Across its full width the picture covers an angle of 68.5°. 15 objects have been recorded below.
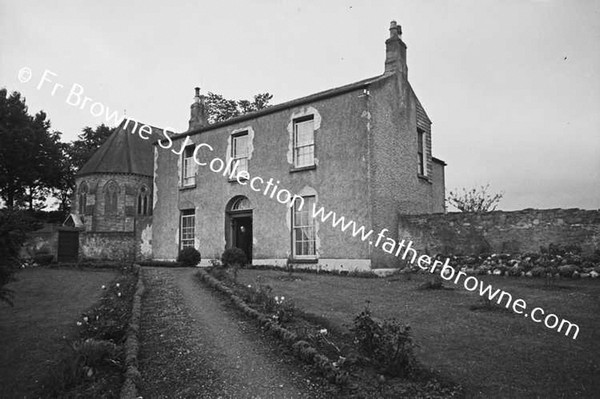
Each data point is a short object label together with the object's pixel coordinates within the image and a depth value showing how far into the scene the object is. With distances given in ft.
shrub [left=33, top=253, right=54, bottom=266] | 65.92
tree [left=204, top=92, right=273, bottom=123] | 122.42
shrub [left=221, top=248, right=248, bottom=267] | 55.83
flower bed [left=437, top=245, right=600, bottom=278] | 38.50
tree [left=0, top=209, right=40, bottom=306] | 21.38
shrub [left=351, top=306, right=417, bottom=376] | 17.56
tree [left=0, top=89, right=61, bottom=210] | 125.08
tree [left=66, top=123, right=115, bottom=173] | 147.84
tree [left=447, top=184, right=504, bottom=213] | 105.29
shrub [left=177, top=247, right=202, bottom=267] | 62.18
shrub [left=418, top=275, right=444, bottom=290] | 36.14
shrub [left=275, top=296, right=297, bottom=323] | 24.99
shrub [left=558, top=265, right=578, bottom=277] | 38.37
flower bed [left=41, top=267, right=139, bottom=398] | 17.19
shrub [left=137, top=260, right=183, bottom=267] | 62.40
